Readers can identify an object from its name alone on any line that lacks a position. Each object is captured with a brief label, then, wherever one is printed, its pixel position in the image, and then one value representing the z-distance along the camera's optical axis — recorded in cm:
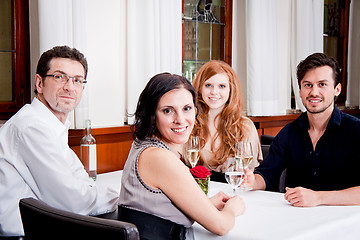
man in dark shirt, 214
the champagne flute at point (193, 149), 216
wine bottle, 244
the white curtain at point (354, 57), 584
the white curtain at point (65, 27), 247
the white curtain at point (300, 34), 464
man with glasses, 160
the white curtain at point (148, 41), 304
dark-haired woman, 137
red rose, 173
